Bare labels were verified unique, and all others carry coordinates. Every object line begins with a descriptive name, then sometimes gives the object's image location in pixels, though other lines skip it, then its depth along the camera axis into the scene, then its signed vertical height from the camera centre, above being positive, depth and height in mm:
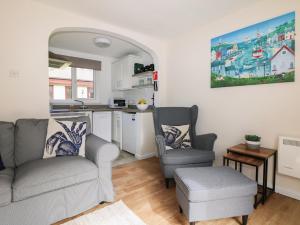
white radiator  1776 -555
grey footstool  1292 -719
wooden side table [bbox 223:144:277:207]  1735 -580
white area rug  1485 -1041
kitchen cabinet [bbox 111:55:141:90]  4223 +910
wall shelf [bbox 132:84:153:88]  3889 +486
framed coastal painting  1889 +667
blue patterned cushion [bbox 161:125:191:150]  2357 -450
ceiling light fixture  2998 +1175
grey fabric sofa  1311 -629
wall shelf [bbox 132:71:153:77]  3795 +757
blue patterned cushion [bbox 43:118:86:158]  1803 -373
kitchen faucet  4248 -9
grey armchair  2037 -583
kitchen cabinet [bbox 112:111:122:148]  3768 -515
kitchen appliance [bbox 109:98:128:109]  4590 +75
